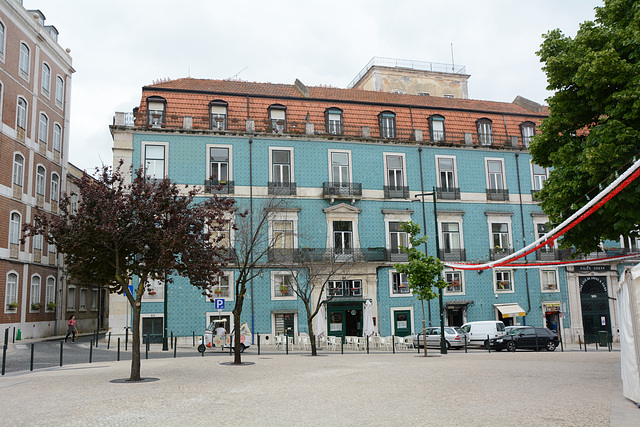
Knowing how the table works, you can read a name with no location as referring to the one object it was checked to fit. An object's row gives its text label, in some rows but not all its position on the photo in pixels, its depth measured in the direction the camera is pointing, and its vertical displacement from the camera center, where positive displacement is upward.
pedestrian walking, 31.17 -1.30
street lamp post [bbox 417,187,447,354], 26.09 -1.90
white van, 31.59 -1.98
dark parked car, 30.17 -2.40
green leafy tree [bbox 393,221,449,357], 25.38 +1.13
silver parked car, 31.36 -2.25
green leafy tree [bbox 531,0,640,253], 13.79 +4.66
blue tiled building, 33.50 +7.00
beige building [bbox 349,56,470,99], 47.22 +18.19
